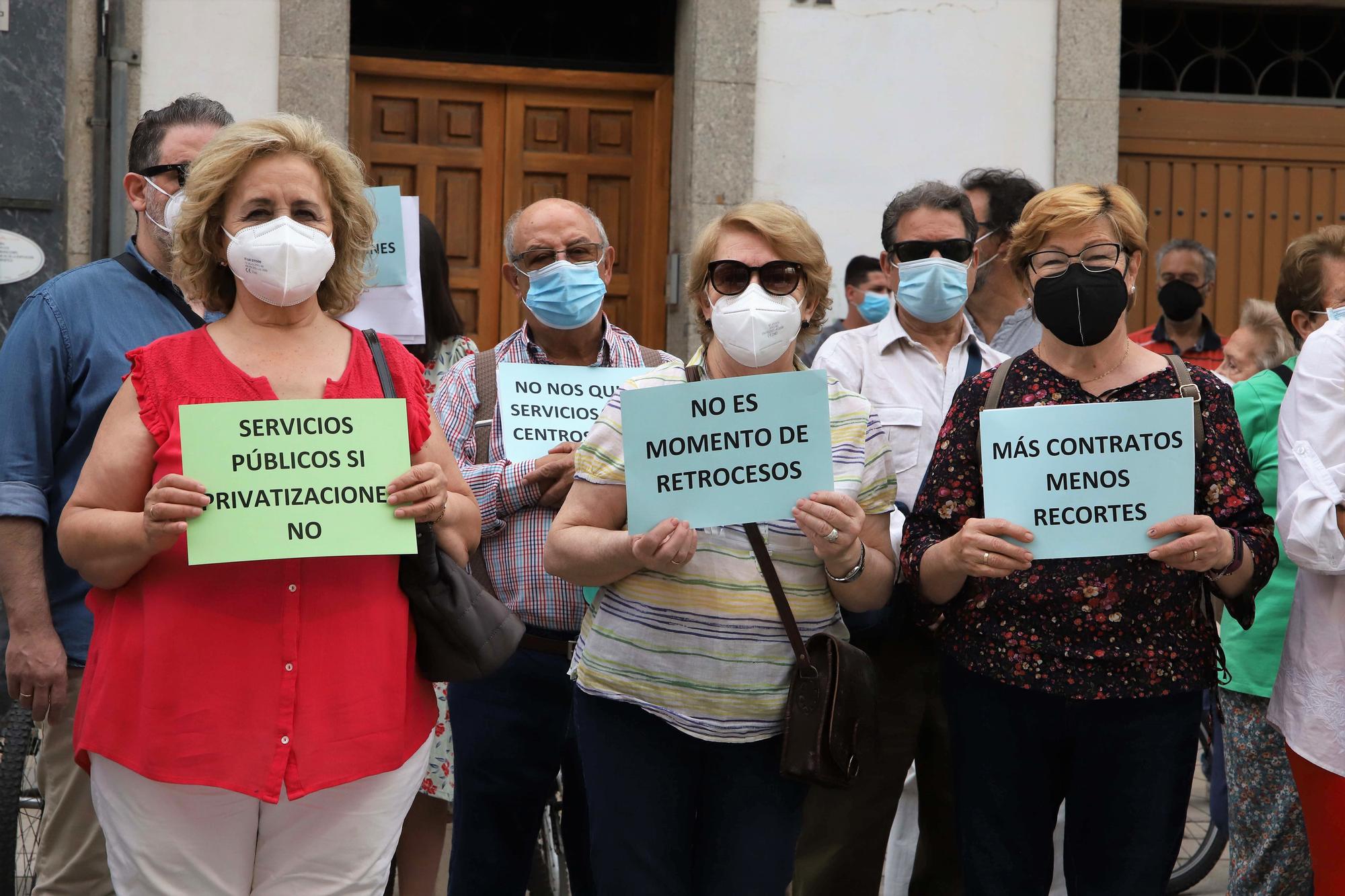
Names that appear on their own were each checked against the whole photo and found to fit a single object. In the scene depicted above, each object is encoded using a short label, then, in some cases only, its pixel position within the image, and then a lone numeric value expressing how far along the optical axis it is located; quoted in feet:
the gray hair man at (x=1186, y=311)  24.04
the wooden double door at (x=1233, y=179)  28.12
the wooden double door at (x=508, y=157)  26.04
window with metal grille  28.40
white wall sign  23.29
